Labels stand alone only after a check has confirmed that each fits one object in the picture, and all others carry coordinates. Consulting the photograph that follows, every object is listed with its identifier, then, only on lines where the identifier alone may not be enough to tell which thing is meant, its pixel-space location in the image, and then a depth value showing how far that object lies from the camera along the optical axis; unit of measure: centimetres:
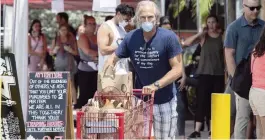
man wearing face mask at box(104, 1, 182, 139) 1619
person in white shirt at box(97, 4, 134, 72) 2042
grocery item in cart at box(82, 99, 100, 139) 1405
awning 3217
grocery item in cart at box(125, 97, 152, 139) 1437
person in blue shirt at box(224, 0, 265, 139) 1934
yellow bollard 1627
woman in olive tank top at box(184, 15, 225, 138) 2489
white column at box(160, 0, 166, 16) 2681
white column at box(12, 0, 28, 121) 1967
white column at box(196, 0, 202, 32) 3426
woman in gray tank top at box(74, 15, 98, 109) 2770
